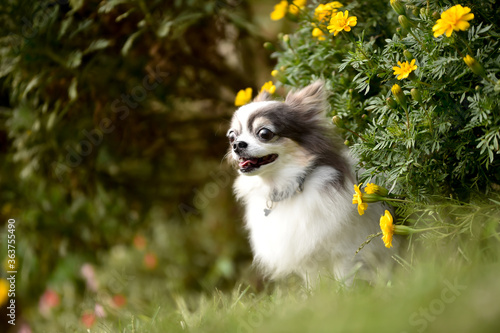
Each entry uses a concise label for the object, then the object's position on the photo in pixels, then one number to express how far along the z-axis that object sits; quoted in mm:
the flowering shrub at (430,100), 2055
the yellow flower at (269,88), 3033
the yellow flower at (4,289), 3810
